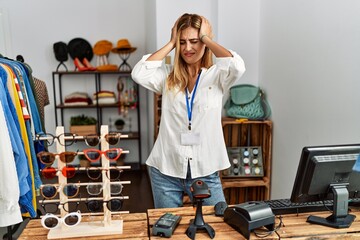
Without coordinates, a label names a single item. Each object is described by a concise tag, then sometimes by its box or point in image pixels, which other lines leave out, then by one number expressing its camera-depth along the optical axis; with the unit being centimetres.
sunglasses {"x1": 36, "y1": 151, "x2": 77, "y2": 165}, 120
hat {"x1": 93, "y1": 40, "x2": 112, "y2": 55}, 450
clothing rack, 194
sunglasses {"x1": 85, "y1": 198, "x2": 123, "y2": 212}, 126
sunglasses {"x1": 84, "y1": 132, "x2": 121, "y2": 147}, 122
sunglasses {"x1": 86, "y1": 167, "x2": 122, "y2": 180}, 123
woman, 165
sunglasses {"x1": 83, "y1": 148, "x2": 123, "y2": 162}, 122
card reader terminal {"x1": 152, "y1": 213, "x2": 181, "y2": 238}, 119
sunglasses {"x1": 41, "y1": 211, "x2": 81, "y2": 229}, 121
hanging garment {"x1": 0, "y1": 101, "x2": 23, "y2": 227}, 157
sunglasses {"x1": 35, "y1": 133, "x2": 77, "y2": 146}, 119
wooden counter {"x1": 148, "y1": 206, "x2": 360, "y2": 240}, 121
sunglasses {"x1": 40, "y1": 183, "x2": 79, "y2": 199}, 121
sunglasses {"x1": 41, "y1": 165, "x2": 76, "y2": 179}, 120
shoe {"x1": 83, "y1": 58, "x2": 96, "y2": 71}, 446
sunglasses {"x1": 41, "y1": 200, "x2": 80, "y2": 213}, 123
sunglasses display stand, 121
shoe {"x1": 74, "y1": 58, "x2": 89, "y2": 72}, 444
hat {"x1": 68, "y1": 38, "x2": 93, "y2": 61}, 450
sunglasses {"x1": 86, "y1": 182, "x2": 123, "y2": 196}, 125
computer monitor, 129
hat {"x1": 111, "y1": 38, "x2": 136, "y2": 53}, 434
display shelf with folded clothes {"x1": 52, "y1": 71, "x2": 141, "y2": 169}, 459
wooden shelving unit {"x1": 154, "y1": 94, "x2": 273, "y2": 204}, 295
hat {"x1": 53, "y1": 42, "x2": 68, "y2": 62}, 445
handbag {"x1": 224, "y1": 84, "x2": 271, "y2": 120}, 297
